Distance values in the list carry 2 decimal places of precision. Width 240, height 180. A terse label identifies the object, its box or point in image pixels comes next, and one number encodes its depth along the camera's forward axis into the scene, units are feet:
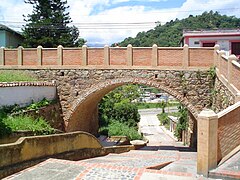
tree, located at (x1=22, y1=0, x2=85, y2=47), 86.17
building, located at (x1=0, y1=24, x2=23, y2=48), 79.25
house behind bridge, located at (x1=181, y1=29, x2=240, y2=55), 84.12
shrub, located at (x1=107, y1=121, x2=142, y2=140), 75.46
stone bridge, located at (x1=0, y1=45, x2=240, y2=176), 49.21
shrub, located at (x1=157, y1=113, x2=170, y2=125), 150.81
